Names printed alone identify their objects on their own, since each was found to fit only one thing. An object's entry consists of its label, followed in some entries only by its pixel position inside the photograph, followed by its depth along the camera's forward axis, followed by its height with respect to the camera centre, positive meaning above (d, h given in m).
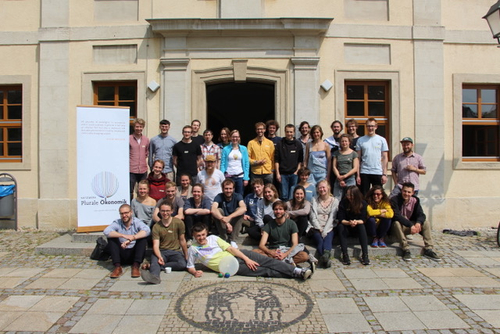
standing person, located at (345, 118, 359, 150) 6.73 +0.65
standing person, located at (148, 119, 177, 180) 6.79 +0.33
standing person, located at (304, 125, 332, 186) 6.33 +0.14
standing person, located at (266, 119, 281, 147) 6.70 +0.64
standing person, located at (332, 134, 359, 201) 6.21 +0.01
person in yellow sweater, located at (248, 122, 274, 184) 6.45 +0.18
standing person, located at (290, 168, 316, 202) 5.96 -0.28
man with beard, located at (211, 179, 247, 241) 5.75 -0.65
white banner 6.38 +0.01
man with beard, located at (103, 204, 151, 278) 5.12 -0.98
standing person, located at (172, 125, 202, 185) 6.55 +0.21
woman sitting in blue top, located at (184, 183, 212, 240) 5.77 -0.65
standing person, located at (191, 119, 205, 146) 6.75 +0.59
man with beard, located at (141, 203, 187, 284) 5.07 -1.04
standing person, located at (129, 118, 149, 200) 6.77 +0.21
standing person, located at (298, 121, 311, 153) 6.59 +0.56
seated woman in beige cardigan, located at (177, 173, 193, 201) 6.04 -0.33
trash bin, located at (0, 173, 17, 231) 7.88 -0.71
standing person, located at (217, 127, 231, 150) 6.76 +0.52
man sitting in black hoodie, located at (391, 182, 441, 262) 5.75 -0.84
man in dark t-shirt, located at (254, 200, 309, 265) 5.16 -1.02
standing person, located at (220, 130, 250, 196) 6.43 +0.06
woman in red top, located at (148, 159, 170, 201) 6.23 -0.24
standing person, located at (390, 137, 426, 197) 6.56 +0.00
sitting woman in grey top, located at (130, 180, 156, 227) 5.88 -0.59
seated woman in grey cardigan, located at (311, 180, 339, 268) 5.47 -0.75
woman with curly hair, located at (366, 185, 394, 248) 5.80 -0.73
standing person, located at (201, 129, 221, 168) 6.70 +0.31
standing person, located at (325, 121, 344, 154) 6.73 +0.50
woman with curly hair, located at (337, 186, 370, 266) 5.51 -0.78
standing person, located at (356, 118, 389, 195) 6.47 +0.14
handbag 5.54 -1.23
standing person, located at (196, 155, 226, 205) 6.17 -0.20
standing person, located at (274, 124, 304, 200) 6.35 +0.11
